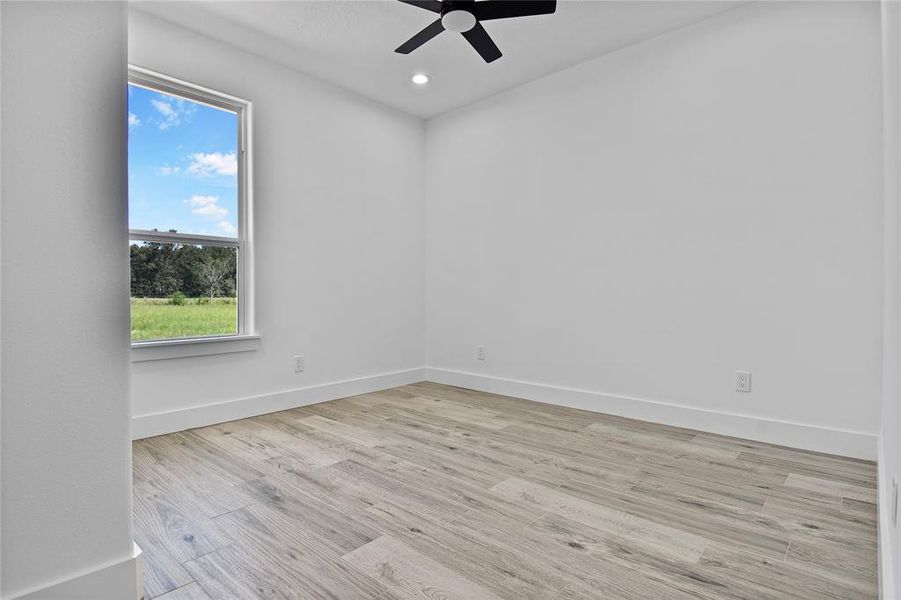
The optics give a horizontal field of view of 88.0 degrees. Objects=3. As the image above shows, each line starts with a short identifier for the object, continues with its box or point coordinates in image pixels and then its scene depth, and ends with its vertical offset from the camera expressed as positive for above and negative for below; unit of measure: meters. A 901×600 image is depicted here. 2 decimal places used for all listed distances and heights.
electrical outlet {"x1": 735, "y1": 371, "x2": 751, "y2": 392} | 2.81 -0.53
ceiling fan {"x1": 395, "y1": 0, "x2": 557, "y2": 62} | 2.37 +1.48
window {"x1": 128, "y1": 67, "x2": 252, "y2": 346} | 2.89 +0.56
